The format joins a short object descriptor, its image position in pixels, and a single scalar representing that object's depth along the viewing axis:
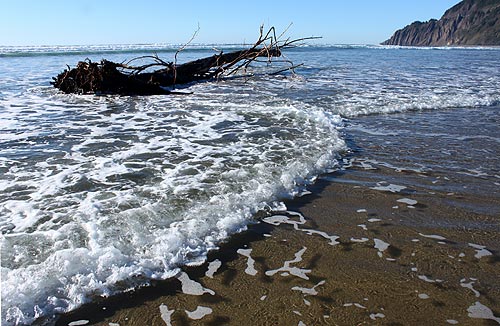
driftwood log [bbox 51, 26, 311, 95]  11.91
